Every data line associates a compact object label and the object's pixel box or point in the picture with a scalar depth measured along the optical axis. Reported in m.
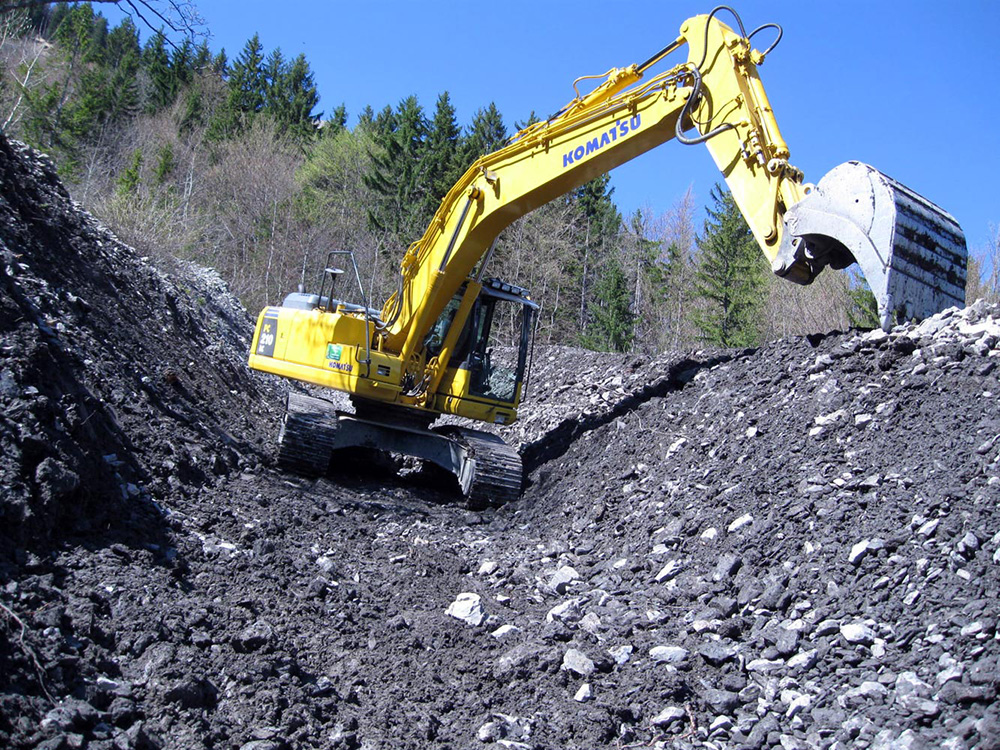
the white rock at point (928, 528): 4.60
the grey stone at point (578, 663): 4.51
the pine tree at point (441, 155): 33.97
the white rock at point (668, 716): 4.06
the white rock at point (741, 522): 5.86
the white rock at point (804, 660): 4.22
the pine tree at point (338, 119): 50.25
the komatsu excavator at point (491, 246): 6.71
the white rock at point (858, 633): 4.19
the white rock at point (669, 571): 5.78
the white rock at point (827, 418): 6.44
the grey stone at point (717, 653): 4.50
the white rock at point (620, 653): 4.73
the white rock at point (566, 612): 5.39
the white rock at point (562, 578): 6.09
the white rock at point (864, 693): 3.79
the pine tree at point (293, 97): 47.64
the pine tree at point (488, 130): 35.19
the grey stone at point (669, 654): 4.62
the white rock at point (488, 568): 6.45
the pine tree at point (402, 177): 34.22
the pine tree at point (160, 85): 46.41
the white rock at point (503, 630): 5.11
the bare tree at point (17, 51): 19.52
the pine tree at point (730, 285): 25.83
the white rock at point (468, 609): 5.27
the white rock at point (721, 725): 3.97
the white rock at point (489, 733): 3.90
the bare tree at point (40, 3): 6.16
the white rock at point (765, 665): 4.32
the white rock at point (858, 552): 4.76
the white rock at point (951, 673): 3.62
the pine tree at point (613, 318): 26.52
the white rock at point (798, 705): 3.94
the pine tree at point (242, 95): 44.12
